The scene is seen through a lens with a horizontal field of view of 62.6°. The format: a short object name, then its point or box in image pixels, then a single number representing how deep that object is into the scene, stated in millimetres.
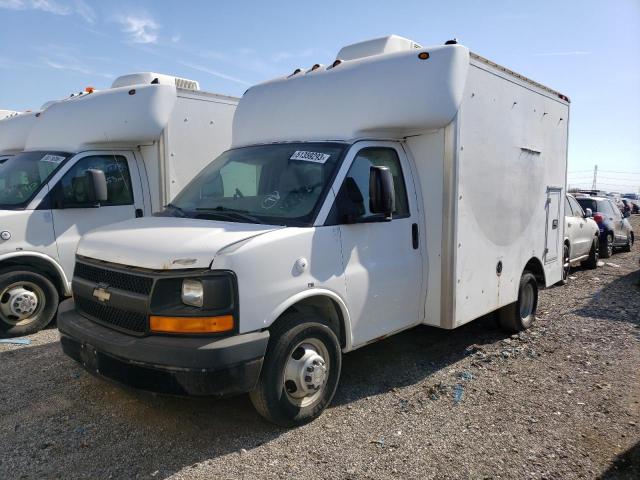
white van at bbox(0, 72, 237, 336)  6297
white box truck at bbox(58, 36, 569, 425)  3477
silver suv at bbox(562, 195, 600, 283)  10430
